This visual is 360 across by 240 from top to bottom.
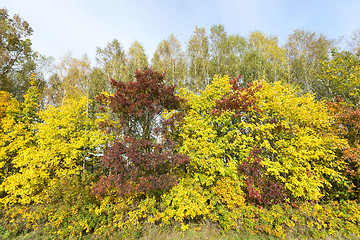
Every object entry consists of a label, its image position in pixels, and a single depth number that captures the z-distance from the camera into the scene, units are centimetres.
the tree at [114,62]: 1744
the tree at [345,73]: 1051
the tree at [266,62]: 1872
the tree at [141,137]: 557
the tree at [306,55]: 1777
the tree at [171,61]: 1897
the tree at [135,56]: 1878
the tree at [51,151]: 737
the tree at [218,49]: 1908
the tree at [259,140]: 687
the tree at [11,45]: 1090
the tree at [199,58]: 1892
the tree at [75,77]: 1631
